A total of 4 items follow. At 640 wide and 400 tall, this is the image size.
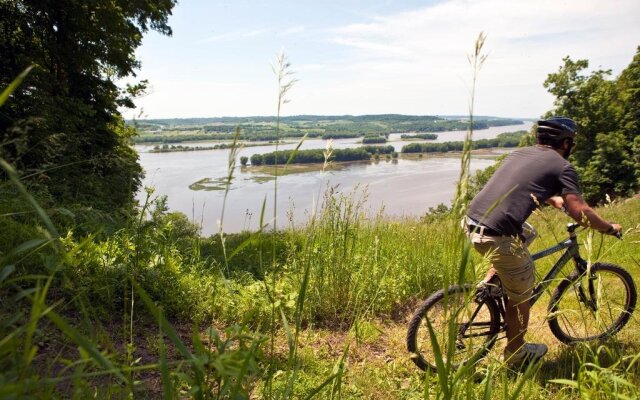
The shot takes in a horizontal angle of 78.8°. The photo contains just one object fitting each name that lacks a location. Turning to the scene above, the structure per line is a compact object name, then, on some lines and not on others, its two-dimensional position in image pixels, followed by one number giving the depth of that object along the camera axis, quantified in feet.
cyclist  8.68
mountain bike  10.09
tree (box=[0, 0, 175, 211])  35.35
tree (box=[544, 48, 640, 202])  90.51
